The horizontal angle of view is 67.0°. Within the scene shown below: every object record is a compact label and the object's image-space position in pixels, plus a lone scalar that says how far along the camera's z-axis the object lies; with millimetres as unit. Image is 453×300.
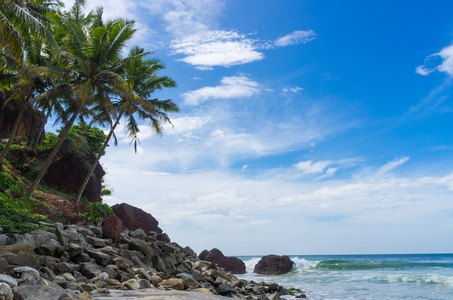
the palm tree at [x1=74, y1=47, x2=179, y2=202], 19892
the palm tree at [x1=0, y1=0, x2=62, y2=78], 10594
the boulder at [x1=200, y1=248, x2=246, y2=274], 22078
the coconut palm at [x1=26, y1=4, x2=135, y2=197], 16500
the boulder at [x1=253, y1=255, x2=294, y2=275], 26516
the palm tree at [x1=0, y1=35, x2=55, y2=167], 18711
